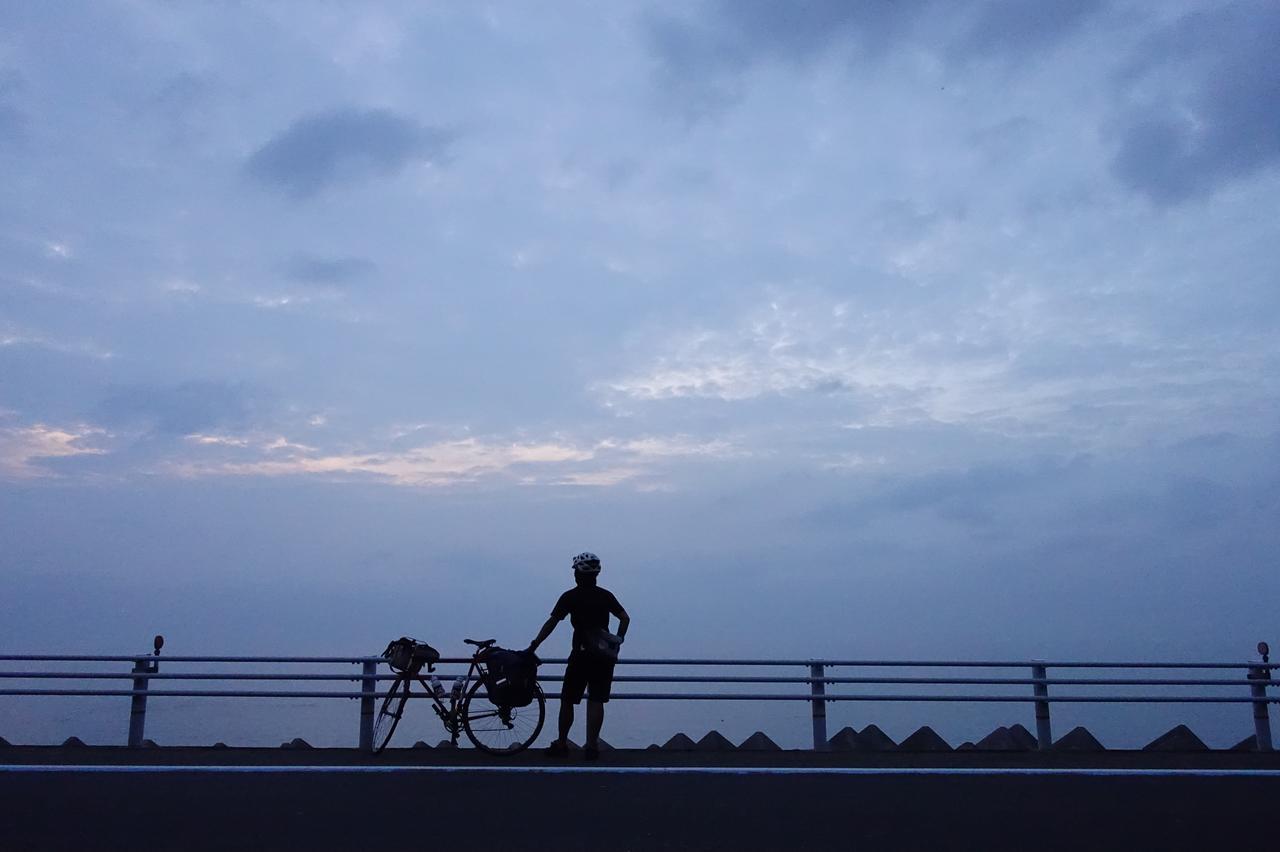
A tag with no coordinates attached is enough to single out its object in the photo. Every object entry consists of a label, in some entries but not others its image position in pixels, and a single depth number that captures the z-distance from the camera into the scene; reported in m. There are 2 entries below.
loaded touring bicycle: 10.83
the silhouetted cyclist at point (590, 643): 10.70
